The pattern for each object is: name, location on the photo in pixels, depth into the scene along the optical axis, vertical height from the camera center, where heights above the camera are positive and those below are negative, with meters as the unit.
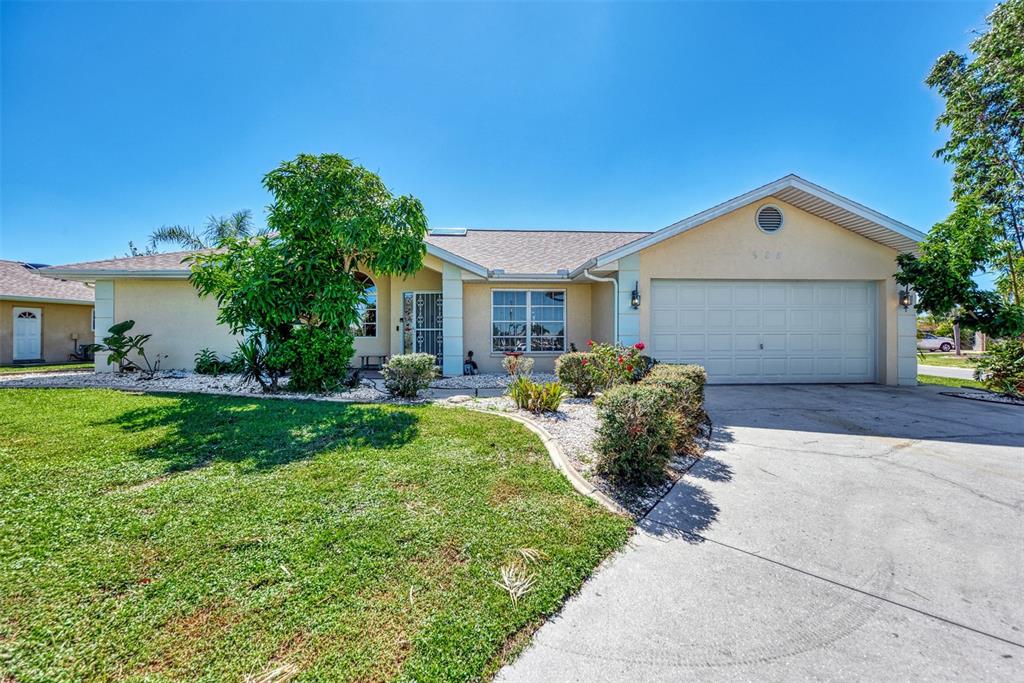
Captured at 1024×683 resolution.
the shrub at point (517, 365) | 9.13 -0.51
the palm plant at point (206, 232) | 23.64 +6.93
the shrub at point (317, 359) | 8.14 -0.31
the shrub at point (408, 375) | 7.79 -0.62
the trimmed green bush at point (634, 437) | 3.94 -0.96
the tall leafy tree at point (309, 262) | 7.73 +1.70
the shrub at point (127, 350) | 10.20 -0.15
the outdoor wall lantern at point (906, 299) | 9.88 +1.16
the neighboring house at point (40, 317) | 14.80 +1.12
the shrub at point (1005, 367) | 8.77 -0.54
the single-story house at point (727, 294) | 9.66 +1.38
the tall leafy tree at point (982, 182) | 9.02 +5.32
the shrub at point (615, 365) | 7.34 -0.40
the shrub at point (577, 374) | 7.86 -0.61
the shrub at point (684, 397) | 4.92 -0.73
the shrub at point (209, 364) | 10.69 -0.55
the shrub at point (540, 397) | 6.56 -0.90
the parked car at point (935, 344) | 28.49 +0.03
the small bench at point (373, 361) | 12.33 -0.53
